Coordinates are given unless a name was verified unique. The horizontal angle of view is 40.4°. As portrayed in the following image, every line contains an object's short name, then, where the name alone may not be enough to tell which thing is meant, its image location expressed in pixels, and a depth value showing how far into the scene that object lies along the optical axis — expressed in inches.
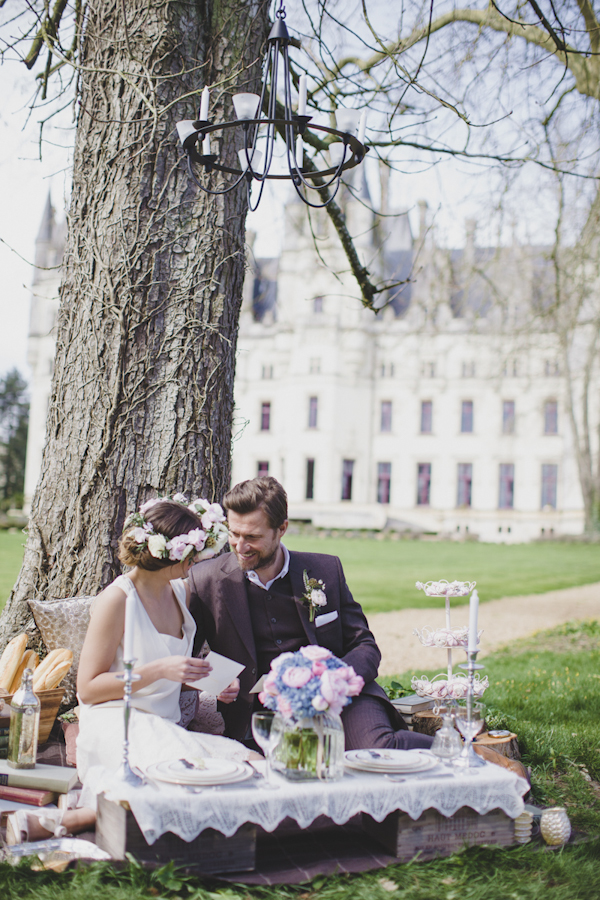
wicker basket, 132.1
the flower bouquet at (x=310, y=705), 94.8
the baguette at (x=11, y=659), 137.8
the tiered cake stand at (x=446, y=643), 149.0
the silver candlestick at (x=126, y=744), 94.4
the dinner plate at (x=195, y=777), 94.9
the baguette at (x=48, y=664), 132.3
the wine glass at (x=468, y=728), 108.3
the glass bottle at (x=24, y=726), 118.0
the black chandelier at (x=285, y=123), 131.5
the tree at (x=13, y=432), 1829.5
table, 91.6
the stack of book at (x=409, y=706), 150.3
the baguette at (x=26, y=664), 137.8
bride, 108.2
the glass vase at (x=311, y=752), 97.5
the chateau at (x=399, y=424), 1412.4
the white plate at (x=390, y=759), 103.8
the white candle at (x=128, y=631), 97.9
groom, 127.6
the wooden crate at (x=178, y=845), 93.7
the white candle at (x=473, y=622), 103.9
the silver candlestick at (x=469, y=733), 107.8
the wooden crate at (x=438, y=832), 103.7
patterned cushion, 138.9
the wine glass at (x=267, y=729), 98.2
